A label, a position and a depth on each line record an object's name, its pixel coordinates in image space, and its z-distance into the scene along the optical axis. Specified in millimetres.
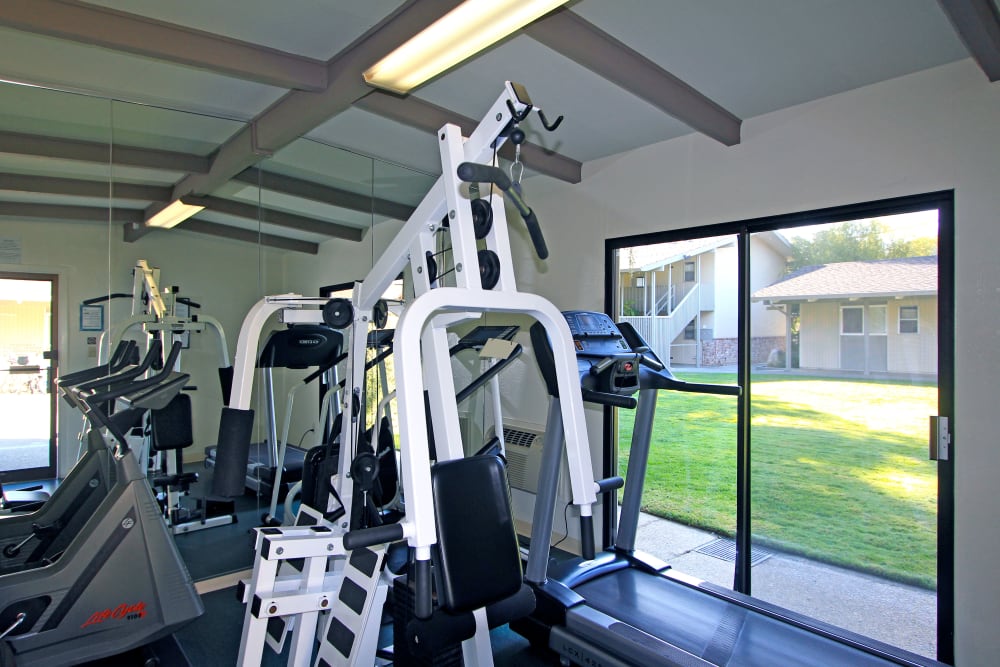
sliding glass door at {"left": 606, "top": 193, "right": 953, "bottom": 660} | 2686
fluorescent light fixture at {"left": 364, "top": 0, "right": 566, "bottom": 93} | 2067
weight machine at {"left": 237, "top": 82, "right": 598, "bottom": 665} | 1439
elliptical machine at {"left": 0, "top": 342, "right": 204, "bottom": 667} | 2363
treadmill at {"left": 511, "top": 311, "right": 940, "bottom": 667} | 2383
